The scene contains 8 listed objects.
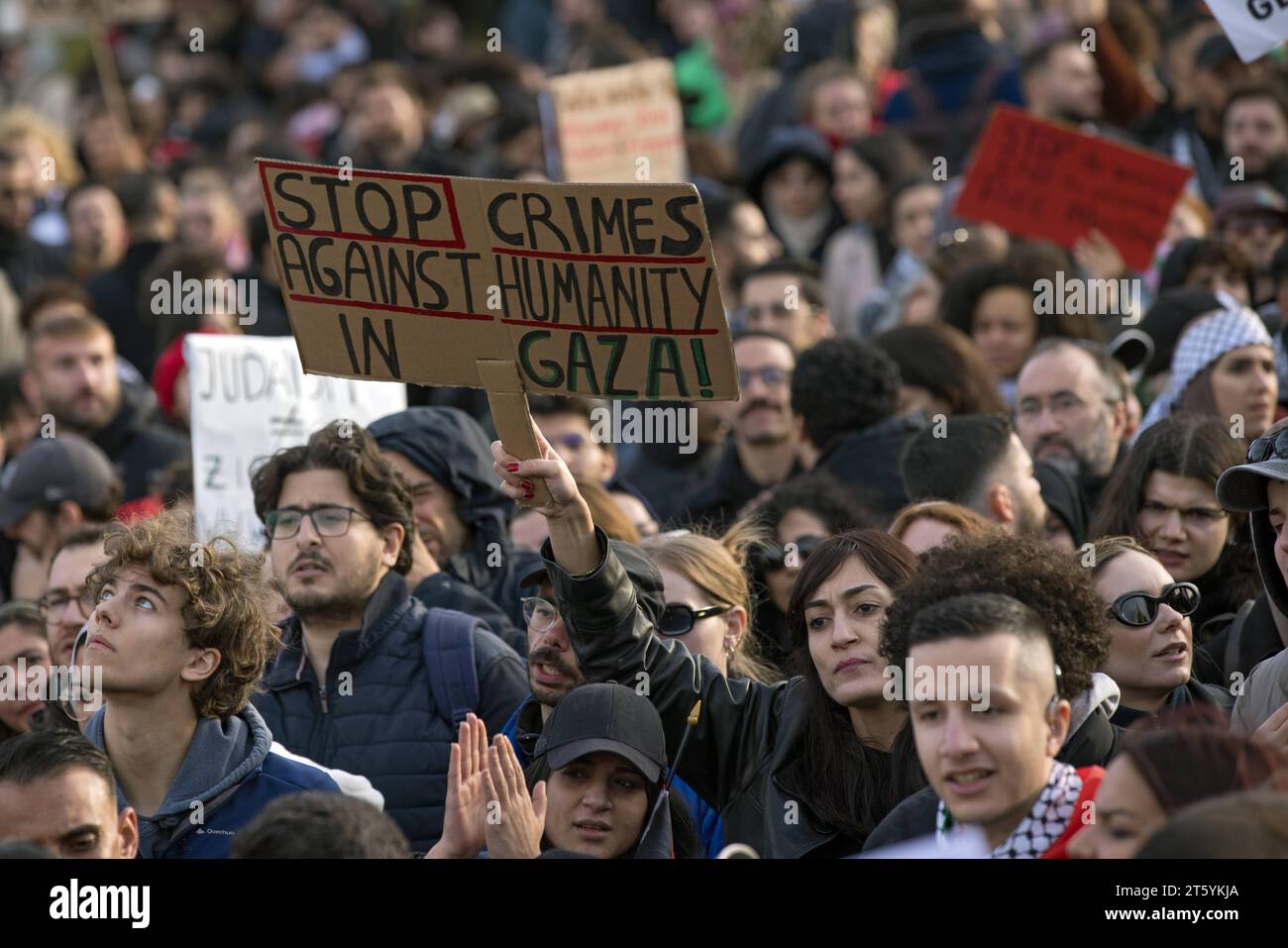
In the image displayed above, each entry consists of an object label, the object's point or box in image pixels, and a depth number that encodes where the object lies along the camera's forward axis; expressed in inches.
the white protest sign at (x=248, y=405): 308.7
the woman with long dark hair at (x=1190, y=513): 249.3
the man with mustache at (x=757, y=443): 331.6
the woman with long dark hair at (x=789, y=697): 205.3
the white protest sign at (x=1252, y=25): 288.2
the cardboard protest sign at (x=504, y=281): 204.4
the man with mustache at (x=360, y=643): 236.5
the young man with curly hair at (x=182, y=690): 209.2
